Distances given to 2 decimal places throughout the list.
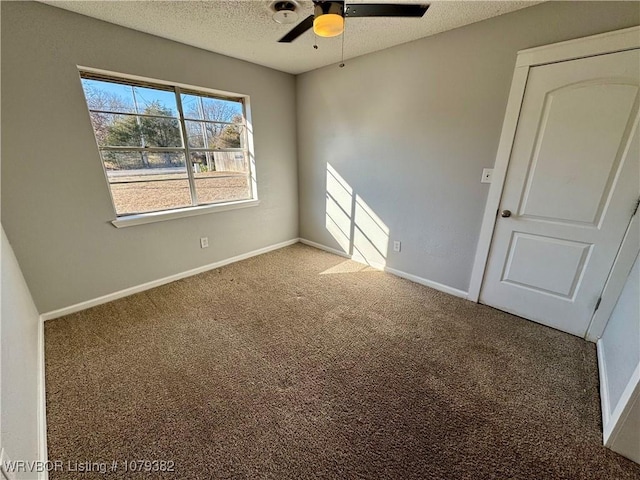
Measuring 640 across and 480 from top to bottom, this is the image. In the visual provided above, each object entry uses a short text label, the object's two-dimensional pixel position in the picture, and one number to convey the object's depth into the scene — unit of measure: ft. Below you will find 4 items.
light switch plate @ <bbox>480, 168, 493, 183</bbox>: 7.25
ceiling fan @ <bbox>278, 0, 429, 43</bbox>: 4.32
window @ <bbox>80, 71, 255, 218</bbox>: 7.68
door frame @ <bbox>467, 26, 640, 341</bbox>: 5.29
